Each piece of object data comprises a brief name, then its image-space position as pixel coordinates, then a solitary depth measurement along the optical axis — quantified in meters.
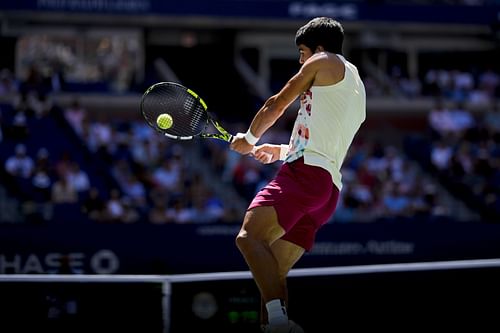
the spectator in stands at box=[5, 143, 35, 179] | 14.34
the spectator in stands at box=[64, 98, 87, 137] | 16.57
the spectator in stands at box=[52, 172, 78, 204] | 13.84
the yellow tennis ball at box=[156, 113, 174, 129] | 5.76
